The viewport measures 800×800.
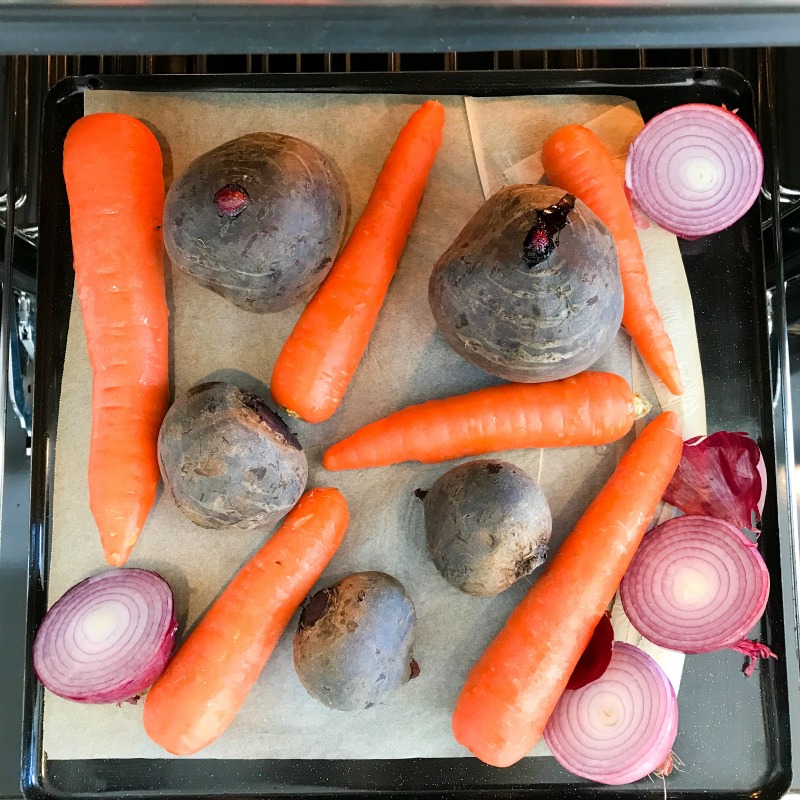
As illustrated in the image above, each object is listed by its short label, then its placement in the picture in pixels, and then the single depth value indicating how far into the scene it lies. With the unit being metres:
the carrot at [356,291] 0.49
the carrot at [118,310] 0.49
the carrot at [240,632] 0.48
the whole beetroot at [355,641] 0.46
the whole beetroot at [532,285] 0.42
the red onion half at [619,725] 0.48
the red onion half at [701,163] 0.50
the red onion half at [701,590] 0.48
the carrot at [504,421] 0.50
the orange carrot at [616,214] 0.50
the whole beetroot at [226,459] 0.46
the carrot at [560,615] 0.48
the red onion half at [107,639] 0.48
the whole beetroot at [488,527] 0.46
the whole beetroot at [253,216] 0.44
